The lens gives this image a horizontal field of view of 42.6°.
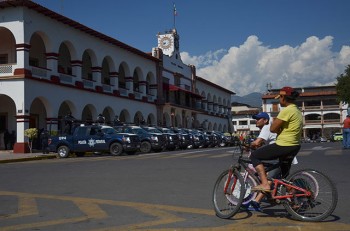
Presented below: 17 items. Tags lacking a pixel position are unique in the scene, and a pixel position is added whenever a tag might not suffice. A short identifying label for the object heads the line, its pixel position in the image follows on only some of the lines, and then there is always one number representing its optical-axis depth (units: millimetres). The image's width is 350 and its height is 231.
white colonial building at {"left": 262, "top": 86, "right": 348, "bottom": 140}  79000
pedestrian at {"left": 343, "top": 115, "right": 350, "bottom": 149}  19675
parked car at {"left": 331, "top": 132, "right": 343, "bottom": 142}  65475
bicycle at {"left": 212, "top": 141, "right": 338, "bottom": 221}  5988
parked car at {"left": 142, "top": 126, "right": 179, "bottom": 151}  30703
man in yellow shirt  6160
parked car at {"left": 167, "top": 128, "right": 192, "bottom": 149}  33512
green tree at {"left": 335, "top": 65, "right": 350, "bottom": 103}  52412
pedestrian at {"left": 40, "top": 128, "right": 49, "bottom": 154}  26266
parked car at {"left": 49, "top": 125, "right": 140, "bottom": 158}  23875
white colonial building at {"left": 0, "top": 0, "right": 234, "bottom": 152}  27453
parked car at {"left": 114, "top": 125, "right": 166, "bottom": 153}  27469
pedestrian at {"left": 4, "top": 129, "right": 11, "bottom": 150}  30109
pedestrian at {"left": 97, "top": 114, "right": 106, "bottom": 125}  32062
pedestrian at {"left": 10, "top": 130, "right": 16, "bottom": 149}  30531
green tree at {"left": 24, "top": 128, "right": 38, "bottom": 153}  25938
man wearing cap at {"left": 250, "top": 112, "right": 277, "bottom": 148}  6816
